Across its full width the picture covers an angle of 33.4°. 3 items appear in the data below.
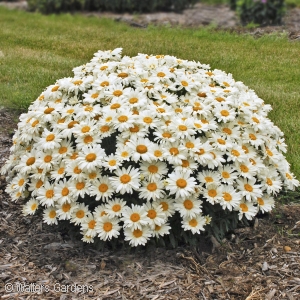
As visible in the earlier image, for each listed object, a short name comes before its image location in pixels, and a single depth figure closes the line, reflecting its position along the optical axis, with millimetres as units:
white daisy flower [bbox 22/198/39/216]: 3383
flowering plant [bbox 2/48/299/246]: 3088
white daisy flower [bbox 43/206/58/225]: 3270
